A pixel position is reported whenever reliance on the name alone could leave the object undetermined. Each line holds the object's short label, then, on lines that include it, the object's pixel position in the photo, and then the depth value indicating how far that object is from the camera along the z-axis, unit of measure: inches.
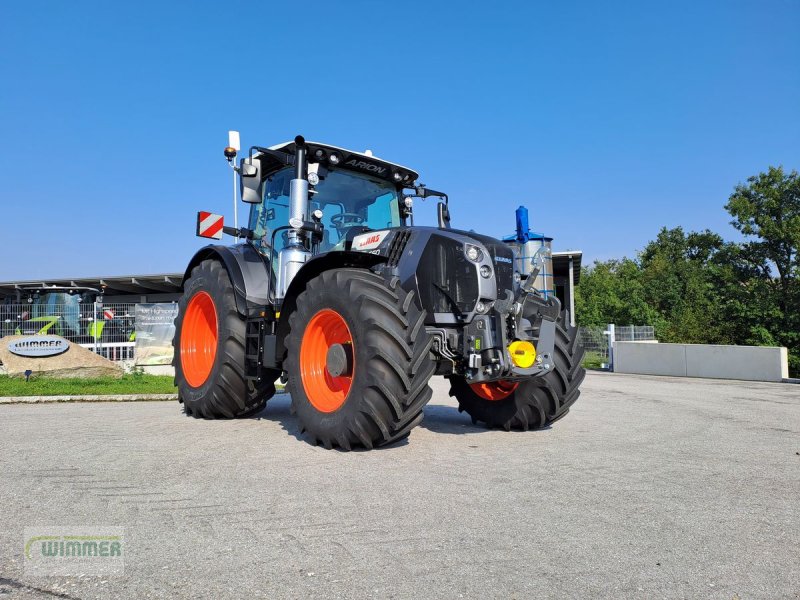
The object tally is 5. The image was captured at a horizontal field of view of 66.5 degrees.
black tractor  179.8
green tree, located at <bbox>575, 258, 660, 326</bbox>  1343.5
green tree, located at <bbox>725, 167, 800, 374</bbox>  1023.0
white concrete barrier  617.3
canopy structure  991.6
